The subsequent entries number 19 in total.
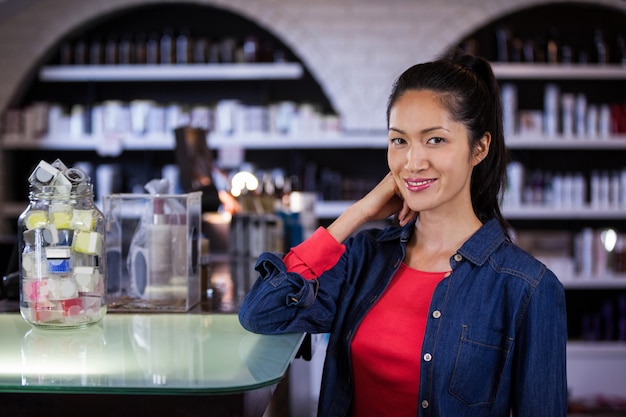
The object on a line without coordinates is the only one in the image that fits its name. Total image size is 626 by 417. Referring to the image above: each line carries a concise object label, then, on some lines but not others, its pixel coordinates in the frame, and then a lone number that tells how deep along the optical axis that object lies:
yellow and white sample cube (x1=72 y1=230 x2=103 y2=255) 1.71
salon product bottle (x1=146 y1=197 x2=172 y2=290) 2.05
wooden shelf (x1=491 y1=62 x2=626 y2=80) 5.60
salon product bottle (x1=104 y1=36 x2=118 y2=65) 5.78
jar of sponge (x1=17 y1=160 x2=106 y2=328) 1.67
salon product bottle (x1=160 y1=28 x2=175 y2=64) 5.75
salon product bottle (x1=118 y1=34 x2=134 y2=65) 5.78
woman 1.66
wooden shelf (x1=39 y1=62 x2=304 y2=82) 5.65
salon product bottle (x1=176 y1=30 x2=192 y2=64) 5.73
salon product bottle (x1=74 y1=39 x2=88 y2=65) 5.83
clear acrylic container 2.04
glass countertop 1.22
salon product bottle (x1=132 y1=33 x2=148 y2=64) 5.77
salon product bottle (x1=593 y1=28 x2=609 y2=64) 5.68
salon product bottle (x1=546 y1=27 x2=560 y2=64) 5.68
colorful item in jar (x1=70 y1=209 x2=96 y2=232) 1.73
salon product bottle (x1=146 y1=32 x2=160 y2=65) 5.78
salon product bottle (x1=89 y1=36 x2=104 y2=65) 5.80
